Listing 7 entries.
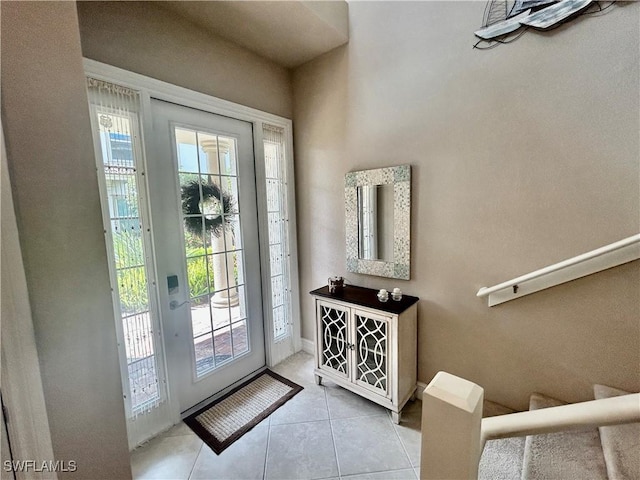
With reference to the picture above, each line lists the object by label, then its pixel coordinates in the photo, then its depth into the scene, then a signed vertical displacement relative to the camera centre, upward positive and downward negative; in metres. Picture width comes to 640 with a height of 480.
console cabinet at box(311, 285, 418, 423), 1.89 -1.01
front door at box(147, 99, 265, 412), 1.84 -0.24
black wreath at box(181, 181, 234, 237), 1.95 +0.05
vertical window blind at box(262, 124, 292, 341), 2.51 -0.13
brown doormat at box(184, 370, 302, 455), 1.83 -1.46
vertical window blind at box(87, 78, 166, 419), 1.55 -0.12
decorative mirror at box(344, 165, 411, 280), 2.04 -0.10
